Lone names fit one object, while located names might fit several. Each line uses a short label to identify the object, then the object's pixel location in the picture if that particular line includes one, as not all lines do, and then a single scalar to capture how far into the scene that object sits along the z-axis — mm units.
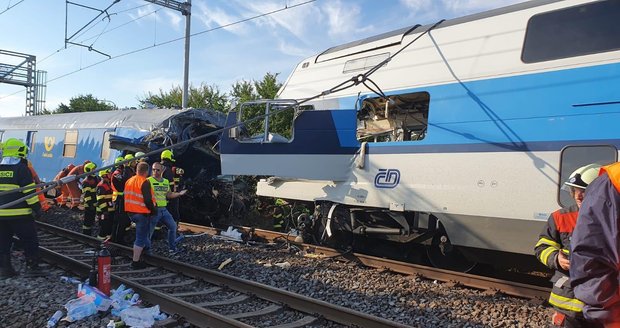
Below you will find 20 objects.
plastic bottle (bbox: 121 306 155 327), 4676
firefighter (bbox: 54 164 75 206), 13953
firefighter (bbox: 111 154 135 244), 8755
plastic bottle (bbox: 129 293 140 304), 5473
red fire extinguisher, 5480
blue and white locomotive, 5027
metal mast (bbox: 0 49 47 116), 33094
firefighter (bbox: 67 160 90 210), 13484
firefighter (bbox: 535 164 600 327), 2842
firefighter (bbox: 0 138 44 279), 6422
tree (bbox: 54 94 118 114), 39219
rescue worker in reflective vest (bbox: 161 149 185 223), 9836
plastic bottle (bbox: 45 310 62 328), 4673
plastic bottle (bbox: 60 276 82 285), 6315
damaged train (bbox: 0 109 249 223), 11852
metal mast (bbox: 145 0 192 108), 15445
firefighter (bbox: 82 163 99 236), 9852
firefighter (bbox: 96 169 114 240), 9133
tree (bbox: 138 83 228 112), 23594
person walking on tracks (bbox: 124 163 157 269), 7234
